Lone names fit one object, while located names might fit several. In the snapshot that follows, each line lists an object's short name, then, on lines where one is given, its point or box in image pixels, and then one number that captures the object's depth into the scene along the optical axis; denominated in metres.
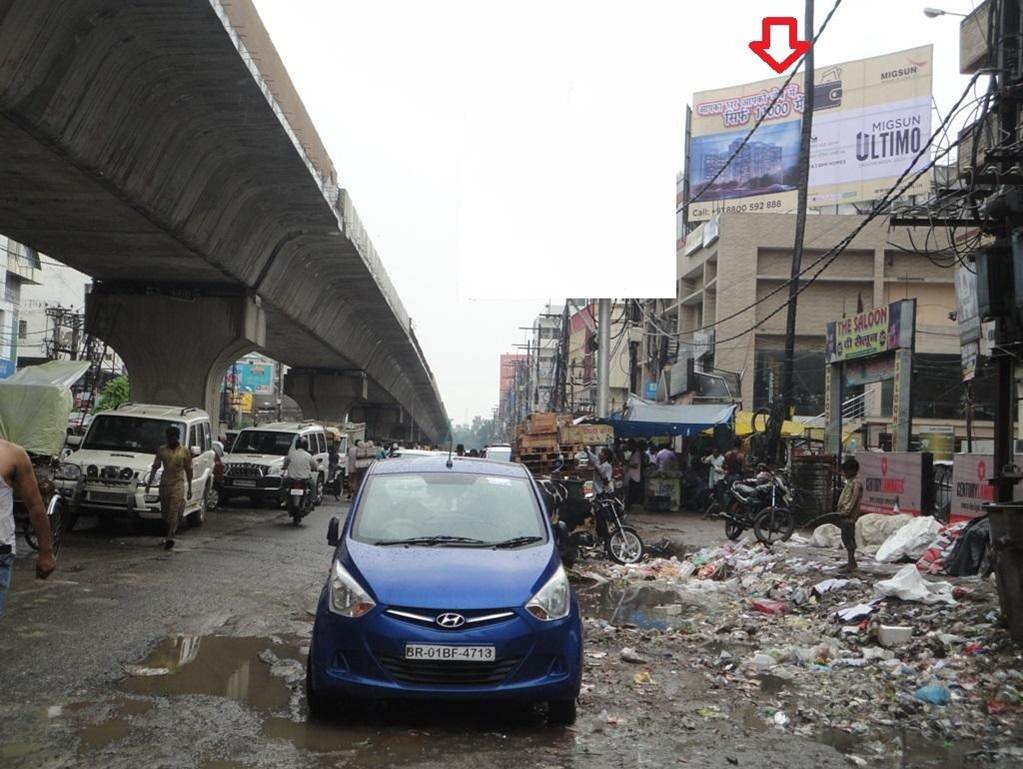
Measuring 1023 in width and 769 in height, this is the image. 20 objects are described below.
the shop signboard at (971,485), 14.29
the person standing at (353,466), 29.92
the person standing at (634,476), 25.98
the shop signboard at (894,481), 16.80
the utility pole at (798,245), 21.20
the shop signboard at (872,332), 18.41
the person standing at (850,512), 12.40
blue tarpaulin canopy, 25.58
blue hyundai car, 5.74
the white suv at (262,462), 23.58
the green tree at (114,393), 52.88
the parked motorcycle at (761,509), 16.86
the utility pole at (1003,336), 10.27
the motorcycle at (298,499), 19.50
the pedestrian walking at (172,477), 14.02
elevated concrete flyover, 11.81
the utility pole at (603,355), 22.62
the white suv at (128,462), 15.70
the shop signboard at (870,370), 19.70
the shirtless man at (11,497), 5.11
